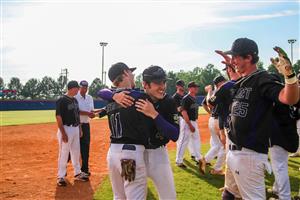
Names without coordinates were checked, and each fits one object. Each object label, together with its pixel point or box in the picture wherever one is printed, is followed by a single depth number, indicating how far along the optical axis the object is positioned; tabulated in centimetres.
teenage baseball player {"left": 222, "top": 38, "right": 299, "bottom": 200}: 369
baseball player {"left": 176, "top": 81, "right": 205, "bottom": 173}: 967
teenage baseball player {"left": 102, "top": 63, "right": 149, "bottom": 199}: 395
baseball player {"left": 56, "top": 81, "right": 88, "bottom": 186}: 803
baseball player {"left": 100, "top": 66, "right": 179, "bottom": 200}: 419
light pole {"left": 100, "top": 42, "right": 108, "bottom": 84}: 5974
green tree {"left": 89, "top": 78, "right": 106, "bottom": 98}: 8759
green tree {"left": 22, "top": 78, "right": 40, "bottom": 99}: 10131
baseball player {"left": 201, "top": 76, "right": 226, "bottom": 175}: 807
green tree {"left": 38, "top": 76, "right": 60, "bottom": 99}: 10412
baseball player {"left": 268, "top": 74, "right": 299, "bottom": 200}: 527
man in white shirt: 874
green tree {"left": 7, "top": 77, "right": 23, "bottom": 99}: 10612
